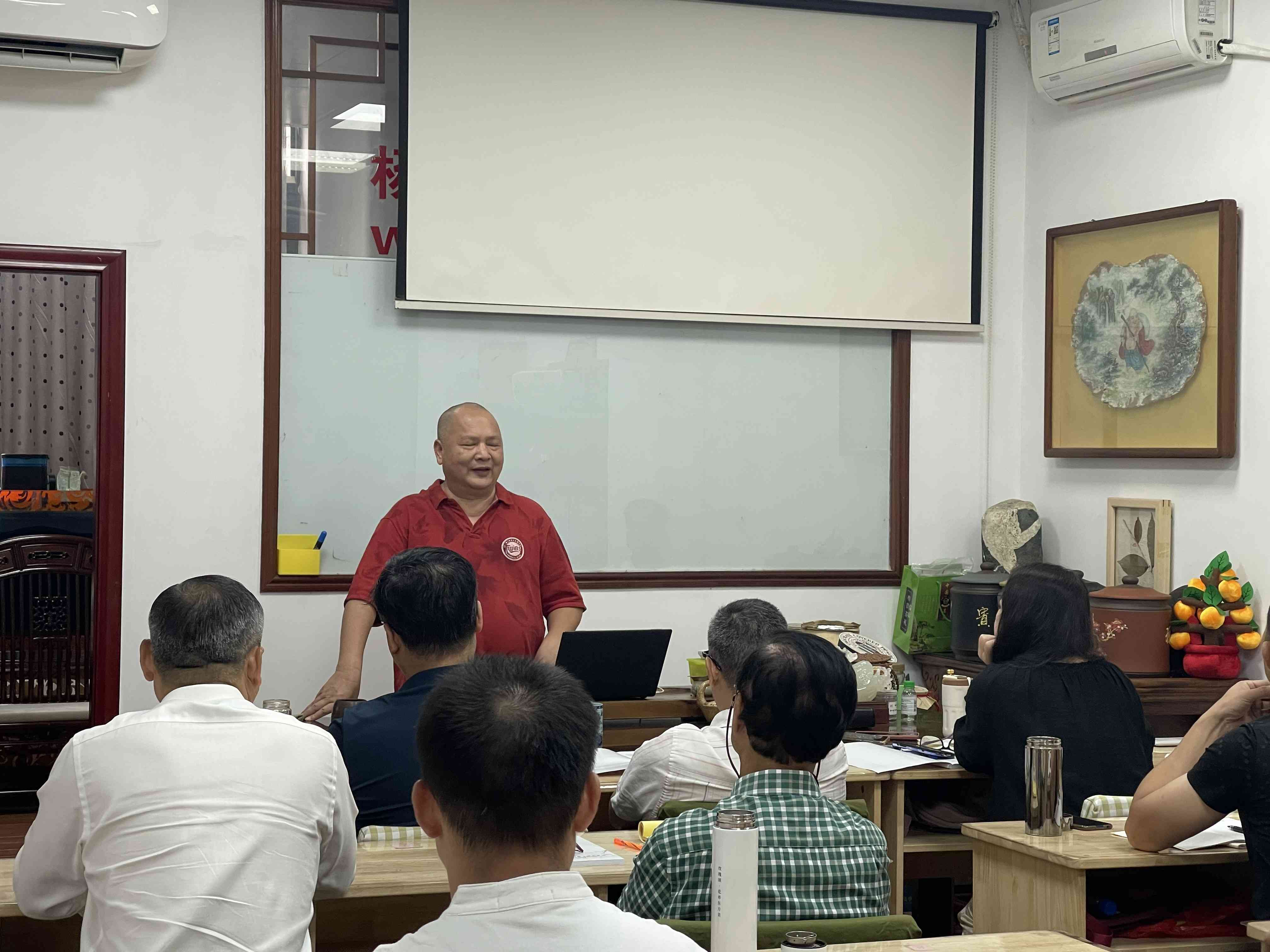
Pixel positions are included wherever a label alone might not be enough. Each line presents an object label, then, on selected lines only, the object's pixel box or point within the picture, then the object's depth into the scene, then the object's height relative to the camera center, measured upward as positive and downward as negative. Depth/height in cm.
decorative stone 500 -25
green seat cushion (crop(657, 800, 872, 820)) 249 -64
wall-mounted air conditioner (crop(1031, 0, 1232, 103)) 428 +142
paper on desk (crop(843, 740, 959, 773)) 351 -78
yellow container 455 -33
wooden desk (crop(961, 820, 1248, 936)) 263 -83
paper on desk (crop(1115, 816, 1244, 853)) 269 -76
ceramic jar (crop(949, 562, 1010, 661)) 467 -49
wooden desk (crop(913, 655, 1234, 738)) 418 -71
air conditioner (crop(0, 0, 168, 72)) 408 +130
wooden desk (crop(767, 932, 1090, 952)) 196 -73
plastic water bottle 405 -73
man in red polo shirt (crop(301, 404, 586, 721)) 410 -24
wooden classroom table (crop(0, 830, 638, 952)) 226 -82
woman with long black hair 319 -56
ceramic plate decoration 431 +46
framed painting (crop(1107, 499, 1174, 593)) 453 -25
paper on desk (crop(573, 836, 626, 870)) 244 -73
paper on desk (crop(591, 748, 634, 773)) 335 -76
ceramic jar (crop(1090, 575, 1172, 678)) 421 -52
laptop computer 383 -57
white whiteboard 460 +14
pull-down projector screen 462 +109
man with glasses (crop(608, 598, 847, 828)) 279 -61
